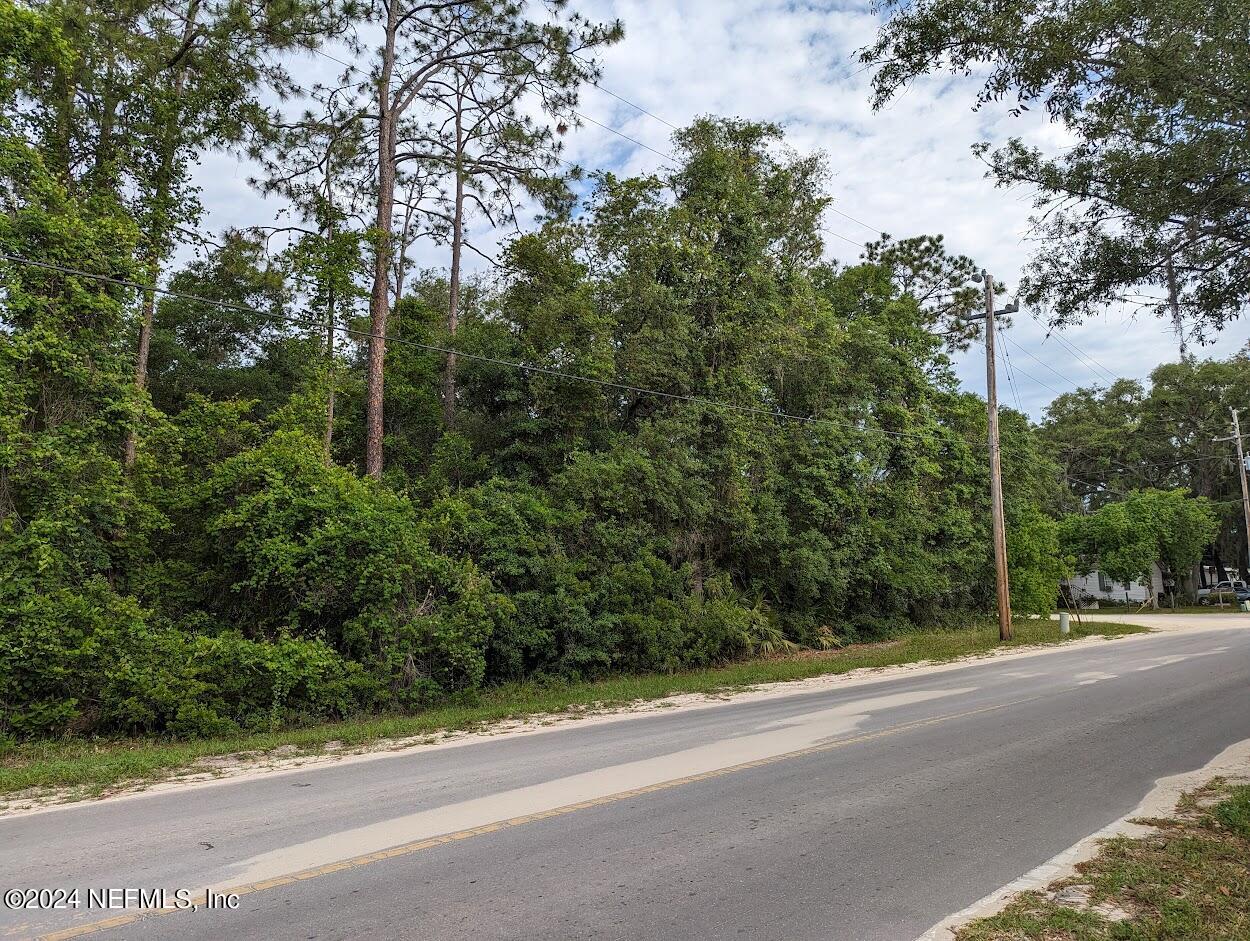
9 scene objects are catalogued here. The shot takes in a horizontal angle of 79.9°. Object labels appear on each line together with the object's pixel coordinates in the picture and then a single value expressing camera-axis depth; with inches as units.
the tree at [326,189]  698.2
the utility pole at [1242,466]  1541.6
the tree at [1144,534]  1551.4
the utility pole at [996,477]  853.8
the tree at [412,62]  662.5
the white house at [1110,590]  2003.7
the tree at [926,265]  1341.0
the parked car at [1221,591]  1780.8
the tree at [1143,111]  239.9
